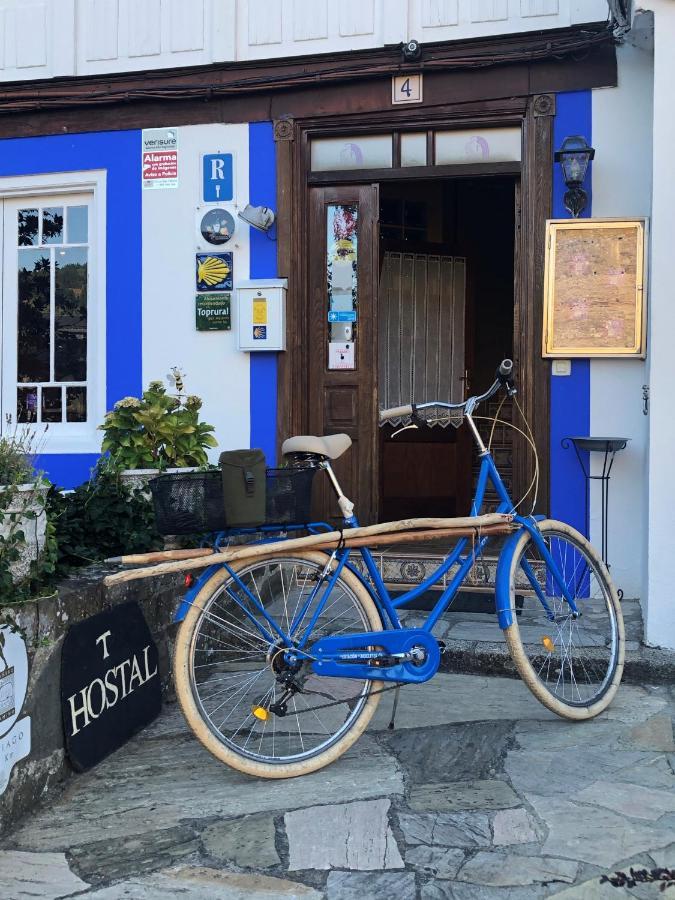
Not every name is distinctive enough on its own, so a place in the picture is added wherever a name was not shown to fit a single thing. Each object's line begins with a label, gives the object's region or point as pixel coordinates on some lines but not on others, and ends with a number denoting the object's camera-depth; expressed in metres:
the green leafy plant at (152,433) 4.32
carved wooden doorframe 5.56
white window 6.50
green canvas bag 3.02
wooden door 6.05
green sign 6.08
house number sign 5.76
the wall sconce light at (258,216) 5.89
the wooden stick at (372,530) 3.00
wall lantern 5.31
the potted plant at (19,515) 2.85
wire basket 3.00
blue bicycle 3.14
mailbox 5.92
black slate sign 3.08
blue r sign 6.08
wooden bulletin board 5.37
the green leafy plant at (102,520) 3.80
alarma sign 6.19
